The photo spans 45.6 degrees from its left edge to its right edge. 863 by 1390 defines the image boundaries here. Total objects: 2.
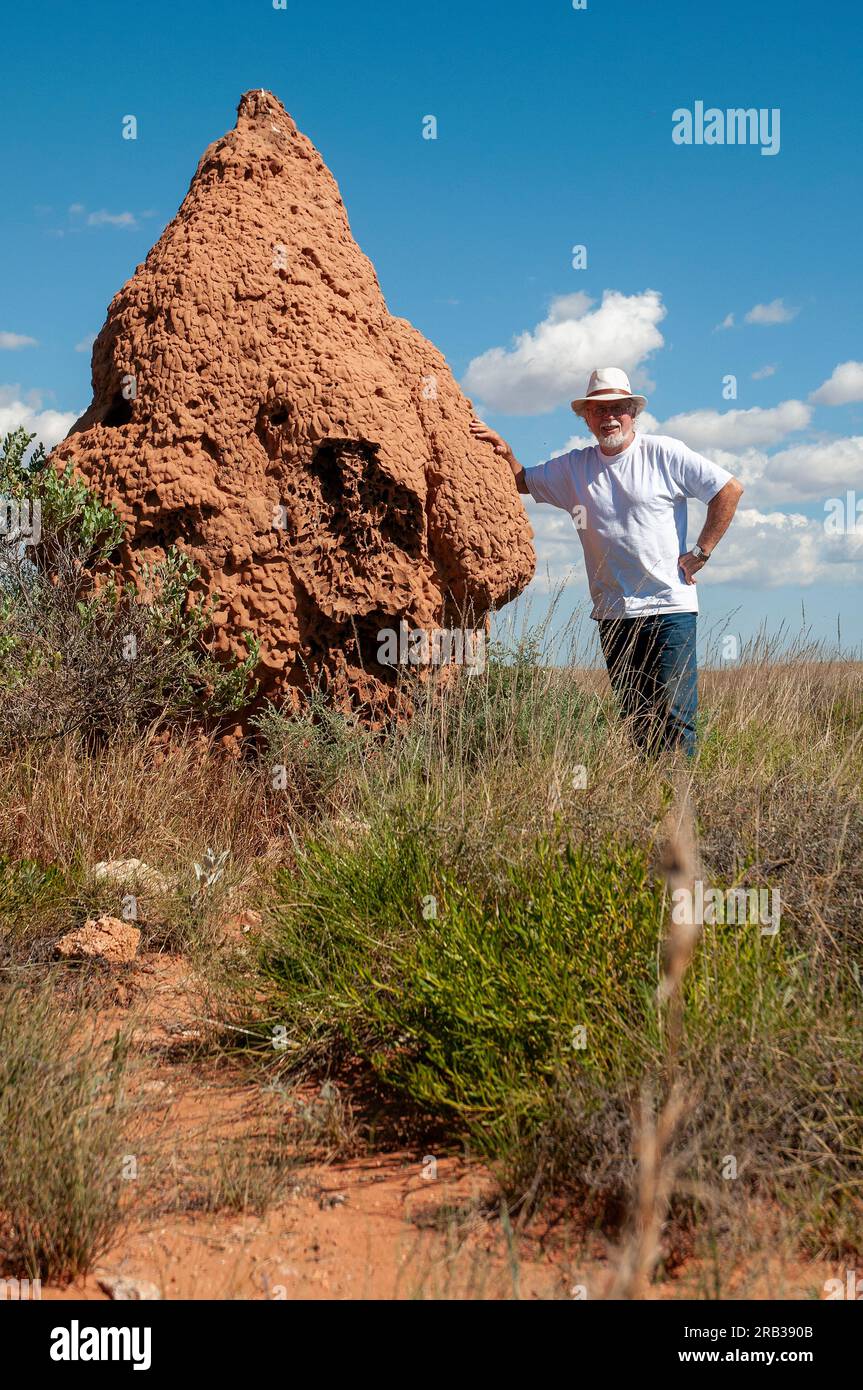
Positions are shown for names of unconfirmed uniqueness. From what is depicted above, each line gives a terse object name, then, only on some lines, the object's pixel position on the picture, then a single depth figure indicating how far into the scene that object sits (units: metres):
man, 4.93
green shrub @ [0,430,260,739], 5.10
